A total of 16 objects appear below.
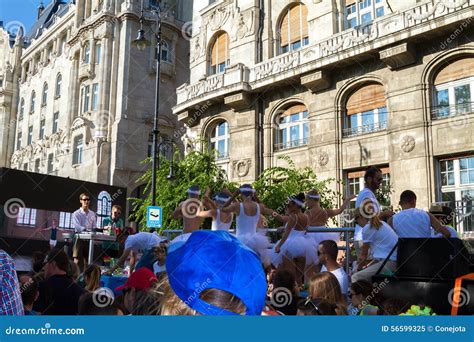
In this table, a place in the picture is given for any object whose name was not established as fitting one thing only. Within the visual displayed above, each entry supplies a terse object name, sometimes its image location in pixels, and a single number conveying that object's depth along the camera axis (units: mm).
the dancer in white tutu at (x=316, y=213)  8258
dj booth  13688
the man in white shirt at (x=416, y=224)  6434
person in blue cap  1425
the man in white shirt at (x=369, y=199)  6625
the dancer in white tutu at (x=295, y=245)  7273
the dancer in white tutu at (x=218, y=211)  8011
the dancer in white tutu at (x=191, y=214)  7520
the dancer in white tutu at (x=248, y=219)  7672
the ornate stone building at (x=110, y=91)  33094
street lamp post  17516
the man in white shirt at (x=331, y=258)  5893
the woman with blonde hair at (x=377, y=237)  6344
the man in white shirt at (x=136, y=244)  9297
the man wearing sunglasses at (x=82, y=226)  10531
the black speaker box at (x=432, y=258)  4906
